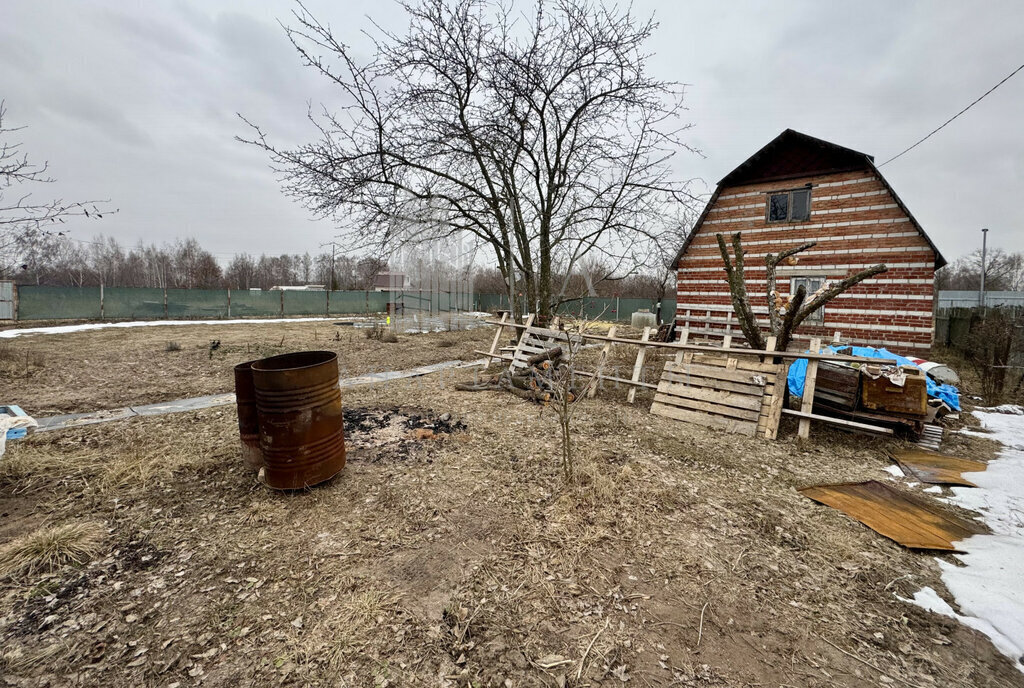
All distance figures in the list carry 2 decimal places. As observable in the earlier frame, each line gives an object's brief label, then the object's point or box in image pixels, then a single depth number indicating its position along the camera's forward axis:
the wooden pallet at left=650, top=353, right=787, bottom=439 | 5.60
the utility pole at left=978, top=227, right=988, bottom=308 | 35.71
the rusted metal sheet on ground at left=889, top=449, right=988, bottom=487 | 4.31
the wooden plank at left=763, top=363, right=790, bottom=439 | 5.44
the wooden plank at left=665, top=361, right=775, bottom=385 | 5.85
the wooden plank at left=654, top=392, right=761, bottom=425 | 5.70
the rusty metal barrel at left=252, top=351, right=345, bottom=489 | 3.27
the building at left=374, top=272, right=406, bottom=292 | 23.45
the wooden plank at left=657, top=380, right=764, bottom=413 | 5.73
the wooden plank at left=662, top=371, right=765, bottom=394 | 5.80
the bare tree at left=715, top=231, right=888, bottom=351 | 5.86
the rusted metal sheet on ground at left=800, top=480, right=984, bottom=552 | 3.23
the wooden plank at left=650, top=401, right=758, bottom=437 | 5.61
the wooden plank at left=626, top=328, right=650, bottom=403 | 7.06
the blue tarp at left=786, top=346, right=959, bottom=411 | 6.11
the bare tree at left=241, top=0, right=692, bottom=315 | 7.85
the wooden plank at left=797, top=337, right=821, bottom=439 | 5.44
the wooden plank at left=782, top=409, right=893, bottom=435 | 5.09
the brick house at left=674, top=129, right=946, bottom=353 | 9.88
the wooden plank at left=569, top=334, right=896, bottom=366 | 5.32
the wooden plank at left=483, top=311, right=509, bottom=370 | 8.98
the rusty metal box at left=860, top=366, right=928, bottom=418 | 5.16
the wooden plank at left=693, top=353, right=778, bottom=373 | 5.73
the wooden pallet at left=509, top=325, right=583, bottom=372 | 8.20
